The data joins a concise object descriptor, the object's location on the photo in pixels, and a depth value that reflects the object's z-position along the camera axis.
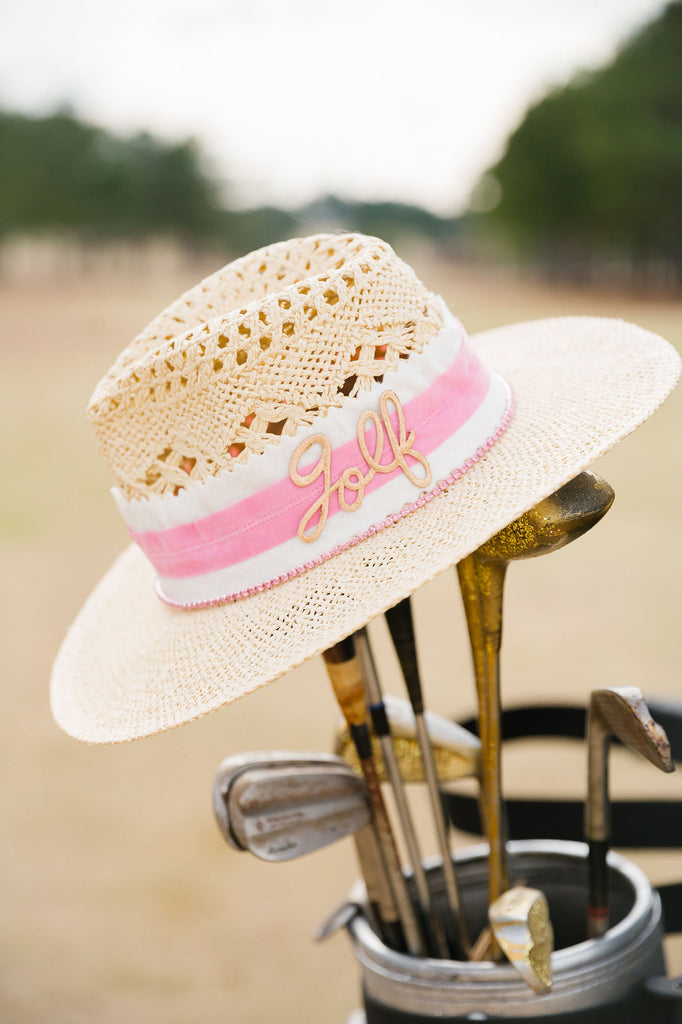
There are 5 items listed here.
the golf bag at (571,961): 0.65
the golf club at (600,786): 0.68
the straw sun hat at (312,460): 0.63
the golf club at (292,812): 0.74
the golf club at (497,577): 0.65
